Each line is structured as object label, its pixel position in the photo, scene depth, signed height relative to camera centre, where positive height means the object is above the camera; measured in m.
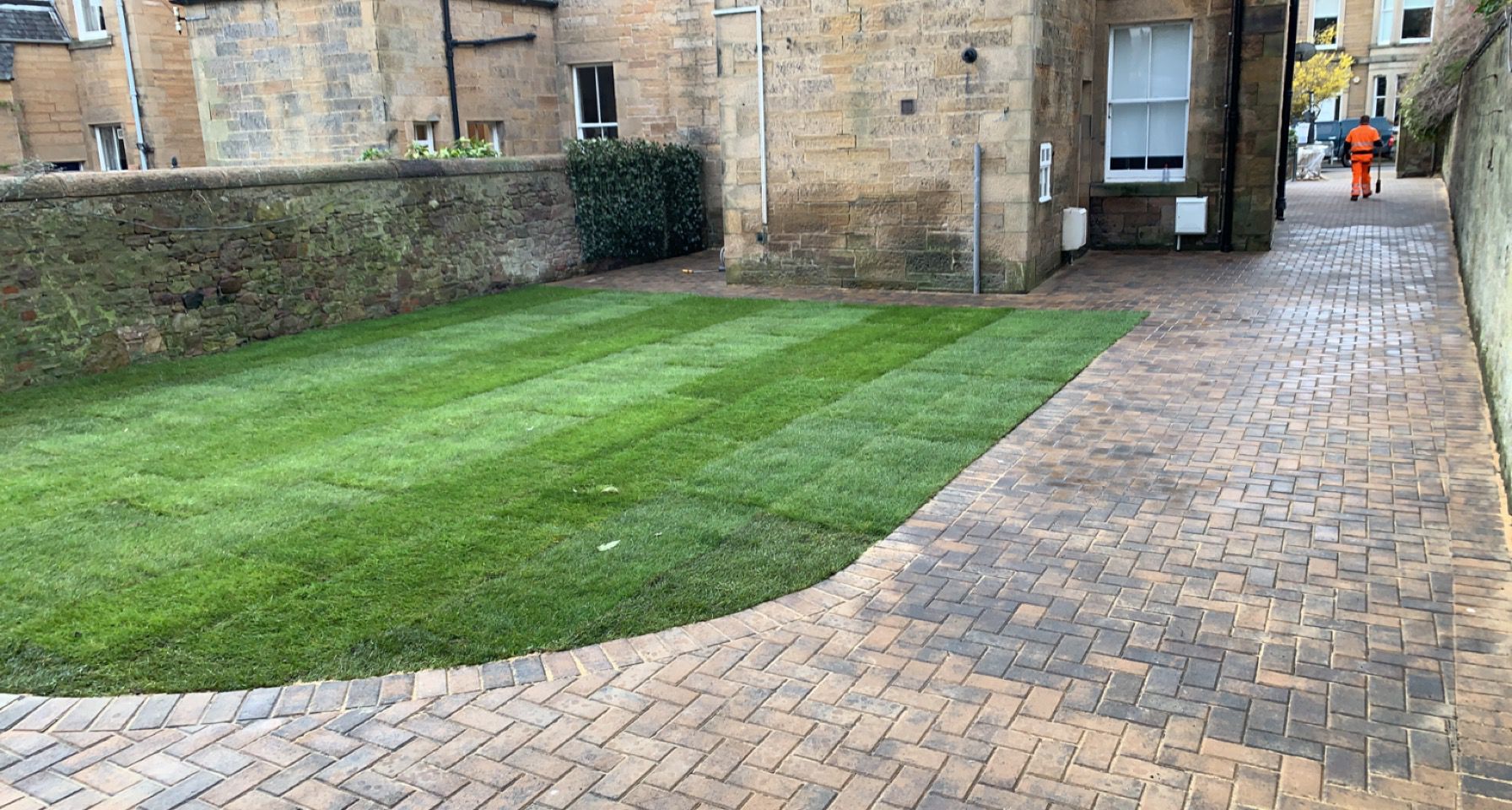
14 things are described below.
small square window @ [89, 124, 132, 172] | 22.08 +0.86
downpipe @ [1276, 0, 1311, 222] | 18.06 +0.44
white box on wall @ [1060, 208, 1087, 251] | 14.36 -1.02
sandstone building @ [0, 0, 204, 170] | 20.52 +1.96
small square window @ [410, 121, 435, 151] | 17.44 +0.67
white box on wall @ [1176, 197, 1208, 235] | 15.51 -0.97
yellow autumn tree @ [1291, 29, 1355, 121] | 38.56 +2.17
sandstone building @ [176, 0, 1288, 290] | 12.84 +0.84
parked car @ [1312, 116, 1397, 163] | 37.69 +0.18
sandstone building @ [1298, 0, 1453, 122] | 44.47 +3.92
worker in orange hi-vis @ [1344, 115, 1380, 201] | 22.14 -0.26
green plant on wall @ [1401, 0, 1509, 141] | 20.39 +1.20
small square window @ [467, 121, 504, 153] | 18.81 +0.71
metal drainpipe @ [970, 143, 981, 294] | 12.79 -0.98
